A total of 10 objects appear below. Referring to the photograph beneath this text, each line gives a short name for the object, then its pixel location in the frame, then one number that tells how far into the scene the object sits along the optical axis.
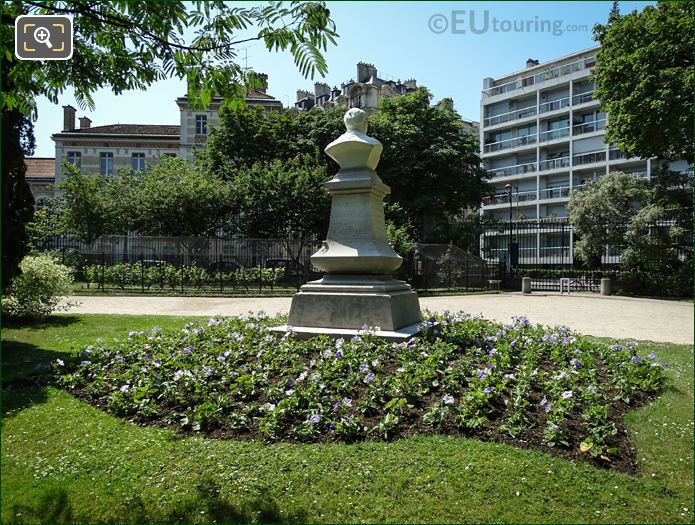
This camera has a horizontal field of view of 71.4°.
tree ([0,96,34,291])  8.08
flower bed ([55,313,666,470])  4.58
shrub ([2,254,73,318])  11.21
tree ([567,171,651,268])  25.98
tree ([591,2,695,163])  19.45
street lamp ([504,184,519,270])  28.76
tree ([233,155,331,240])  29.06
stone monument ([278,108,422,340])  7.52
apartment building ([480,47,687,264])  48.25
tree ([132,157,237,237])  28.38
